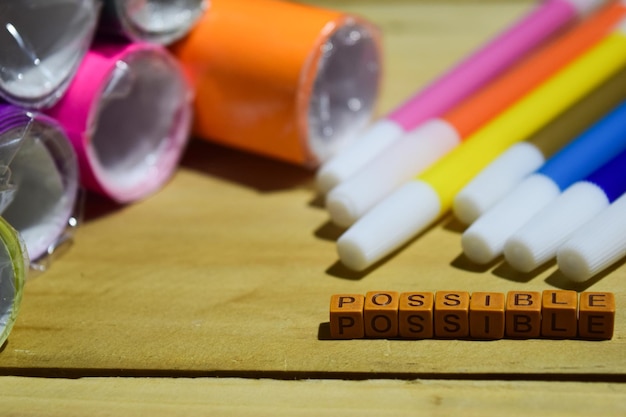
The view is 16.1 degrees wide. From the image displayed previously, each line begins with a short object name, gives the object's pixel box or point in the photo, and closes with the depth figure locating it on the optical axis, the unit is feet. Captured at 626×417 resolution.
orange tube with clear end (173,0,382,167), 1.91
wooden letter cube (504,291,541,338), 1.68
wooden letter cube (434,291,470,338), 1.69
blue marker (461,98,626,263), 1.77
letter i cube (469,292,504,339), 1.68
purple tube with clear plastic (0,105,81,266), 1.80
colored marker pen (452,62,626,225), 1.81
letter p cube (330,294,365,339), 1.70
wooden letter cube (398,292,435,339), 1.69
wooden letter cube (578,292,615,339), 1.67
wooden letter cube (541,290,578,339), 1.68
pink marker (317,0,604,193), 1.91
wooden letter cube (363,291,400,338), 1.70
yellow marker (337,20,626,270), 1.79
